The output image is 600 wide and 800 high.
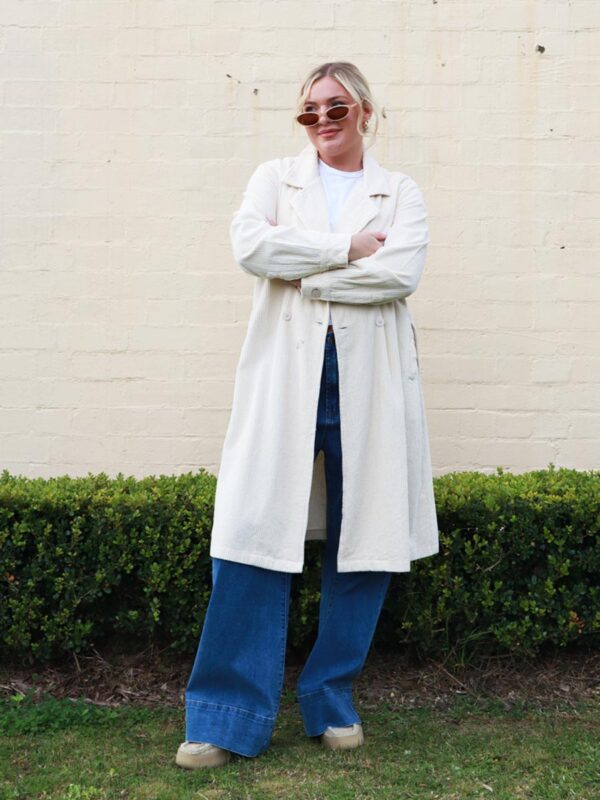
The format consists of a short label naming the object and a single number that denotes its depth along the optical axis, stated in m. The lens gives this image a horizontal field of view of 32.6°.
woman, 3.34
